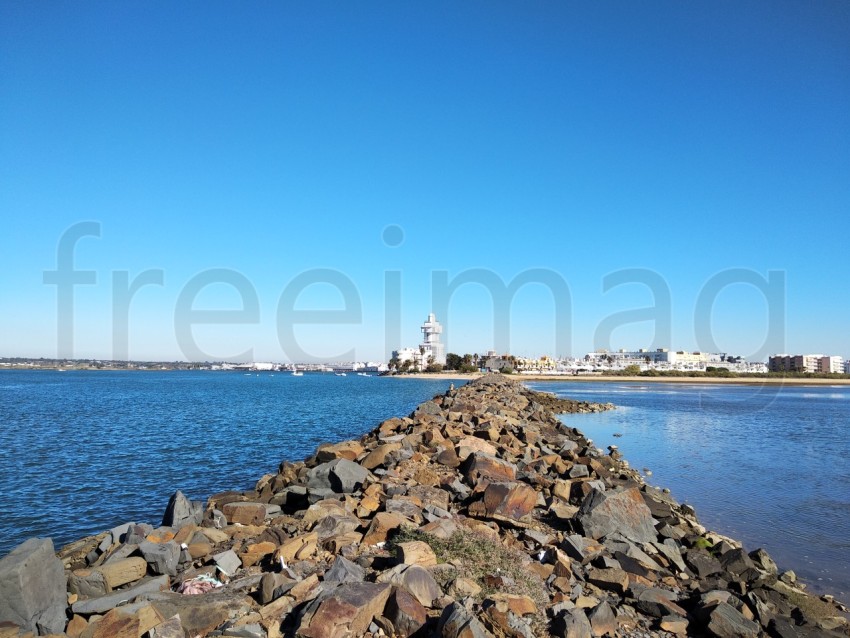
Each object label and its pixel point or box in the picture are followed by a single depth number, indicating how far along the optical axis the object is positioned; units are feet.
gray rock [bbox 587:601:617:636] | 19.45
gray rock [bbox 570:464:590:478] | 42.62
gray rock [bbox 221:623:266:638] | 16.84
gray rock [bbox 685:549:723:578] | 26.66
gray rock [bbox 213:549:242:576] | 22.48
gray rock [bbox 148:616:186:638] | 16.52
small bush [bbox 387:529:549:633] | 21.13
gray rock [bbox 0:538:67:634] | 18.06
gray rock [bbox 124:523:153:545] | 26.16
